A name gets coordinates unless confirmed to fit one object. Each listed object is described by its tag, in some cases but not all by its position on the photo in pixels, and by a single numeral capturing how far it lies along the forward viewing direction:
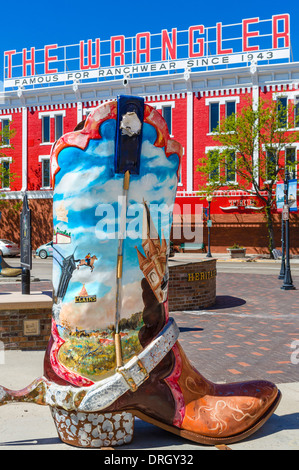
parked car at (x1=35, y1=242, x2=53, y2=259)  28.33
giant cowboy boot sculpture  3.13
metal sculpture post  7.31
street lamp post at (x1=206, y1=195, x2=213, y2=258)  27.05
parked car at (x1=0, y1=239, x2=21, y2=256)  28.17
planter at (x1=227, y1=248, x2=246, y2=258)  27.70
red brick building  29.97
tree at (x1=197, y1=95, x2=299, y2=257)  27.70
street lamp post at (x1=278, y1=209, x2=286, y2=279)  16.12
